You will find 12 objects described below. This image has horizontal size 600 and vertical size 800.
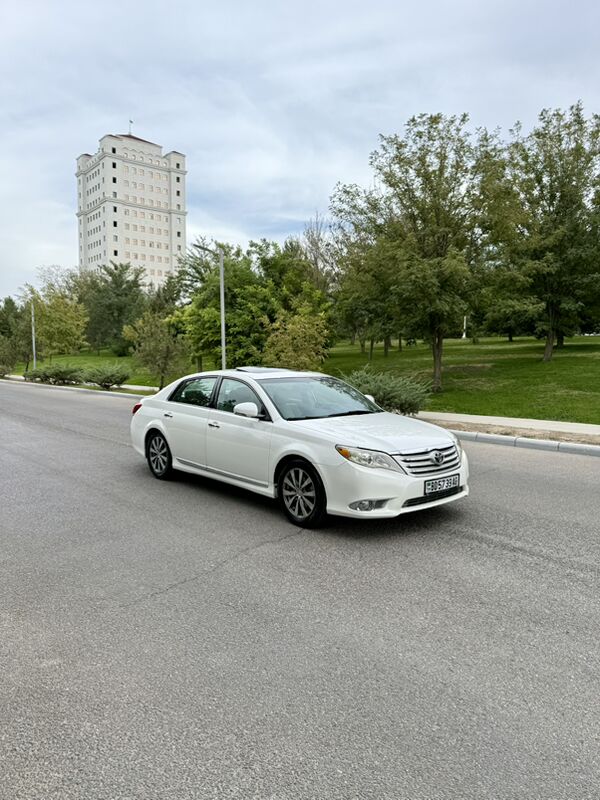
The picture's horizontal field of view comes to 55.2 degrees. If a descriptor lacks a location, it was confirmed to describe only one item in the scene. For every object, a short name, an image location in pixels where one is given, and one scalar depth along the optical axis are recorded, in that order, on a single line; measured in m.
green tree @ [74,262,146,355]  66.46
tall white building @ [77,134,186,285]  126.94
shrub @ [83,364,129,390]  26.77
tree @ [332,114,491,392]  17.48
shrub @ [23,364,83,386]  32.50
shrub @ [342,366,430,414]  13.55
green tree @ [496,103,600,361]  23.23
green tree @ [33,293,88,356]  45.41
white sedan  5.17
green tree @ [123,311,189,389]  24.06
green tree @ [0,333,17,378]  43.91
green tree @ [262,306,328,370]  18.62
